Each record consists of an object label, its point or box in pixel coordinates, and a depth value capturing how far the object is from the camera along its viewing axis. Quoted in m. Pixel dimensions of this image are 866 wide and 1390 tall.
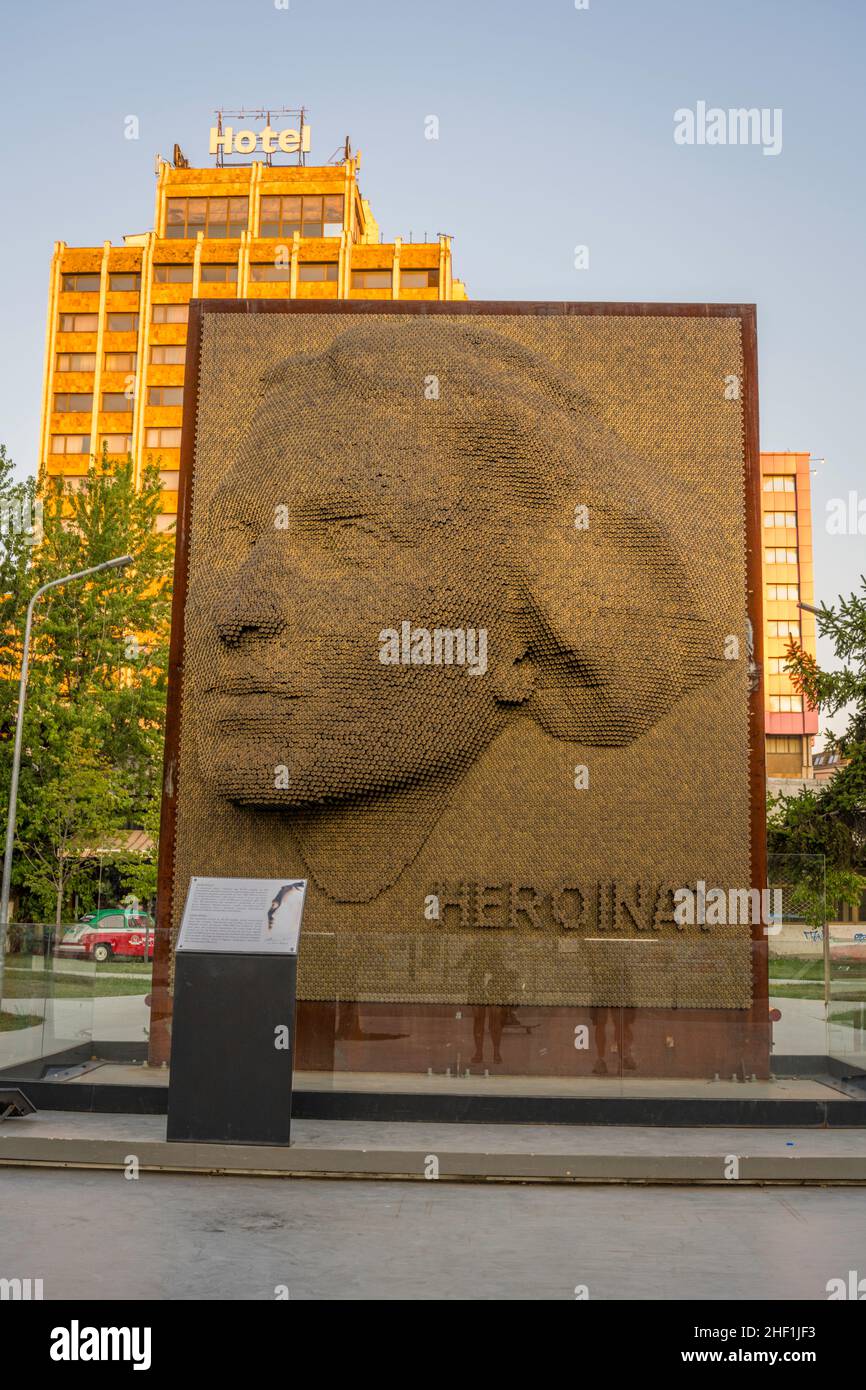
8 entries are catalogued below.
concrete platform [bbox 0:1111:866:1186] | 11.87
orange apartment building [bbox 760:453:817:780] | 110.00
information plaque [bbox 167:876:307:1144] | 12.26
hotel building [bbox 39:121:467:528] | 77.12
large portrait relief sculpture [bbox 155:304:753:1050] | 15.58
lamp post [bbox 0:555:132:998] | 26.62
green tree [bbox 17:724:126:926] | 32.25
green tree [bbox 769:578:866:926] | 22.28
